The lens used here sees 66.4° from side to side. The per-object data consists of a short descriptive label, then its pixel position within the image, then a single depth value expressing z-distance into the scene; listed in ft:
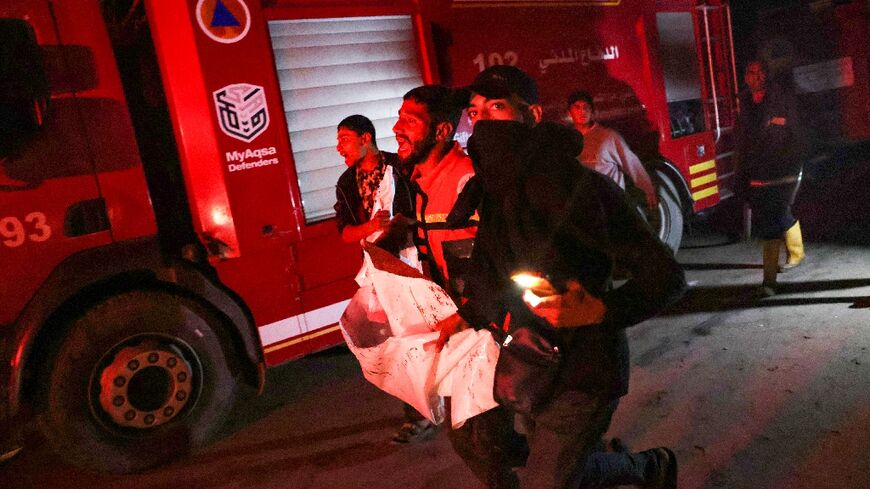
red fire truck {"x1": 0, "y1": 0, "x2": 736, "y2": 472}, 10.92
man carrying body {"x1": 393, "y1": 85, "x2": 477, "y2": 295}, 8.37
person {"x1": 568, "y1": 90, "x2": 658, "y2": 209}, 17.35
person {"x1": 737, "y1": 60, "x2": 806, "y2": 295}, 16.74
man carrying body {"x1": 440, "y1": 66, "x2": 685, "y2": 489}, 5.77
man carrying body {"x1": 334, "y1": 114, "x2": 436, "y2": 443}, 11.50
